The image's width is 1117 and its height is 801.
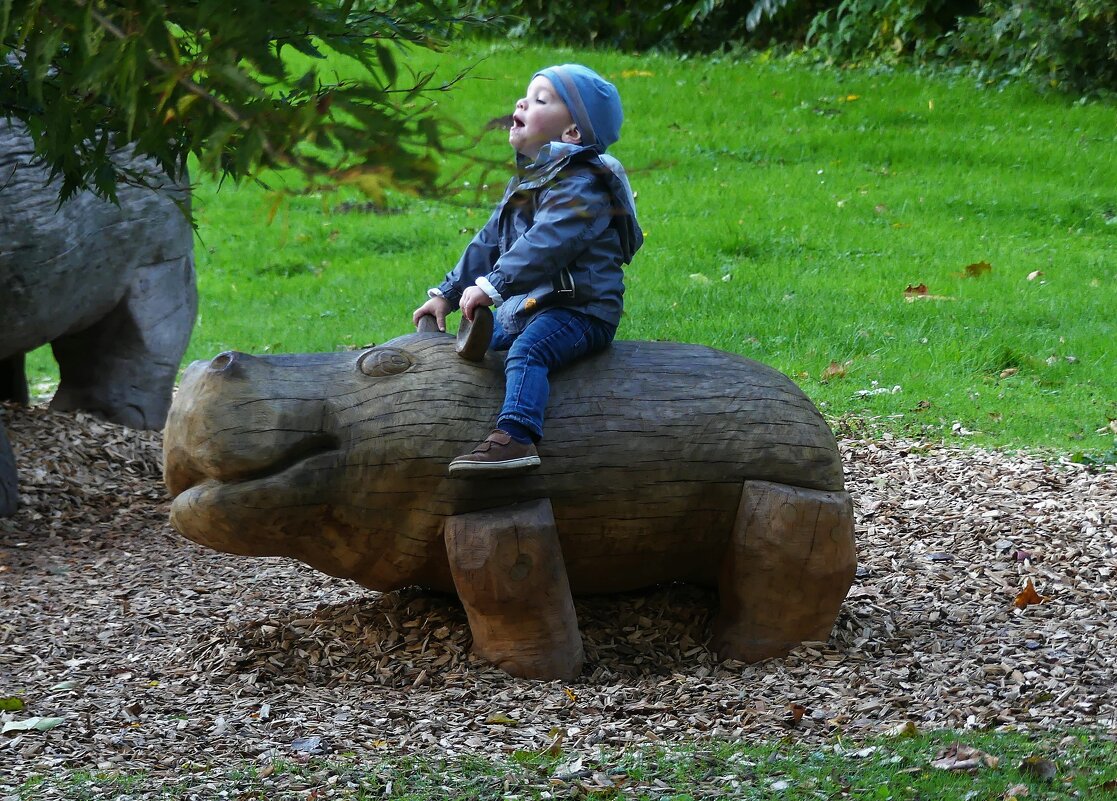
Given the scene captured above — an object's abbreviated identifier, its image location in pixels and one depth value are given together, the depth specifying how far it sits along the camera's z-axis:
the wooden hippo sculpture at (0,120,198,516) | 12.75
